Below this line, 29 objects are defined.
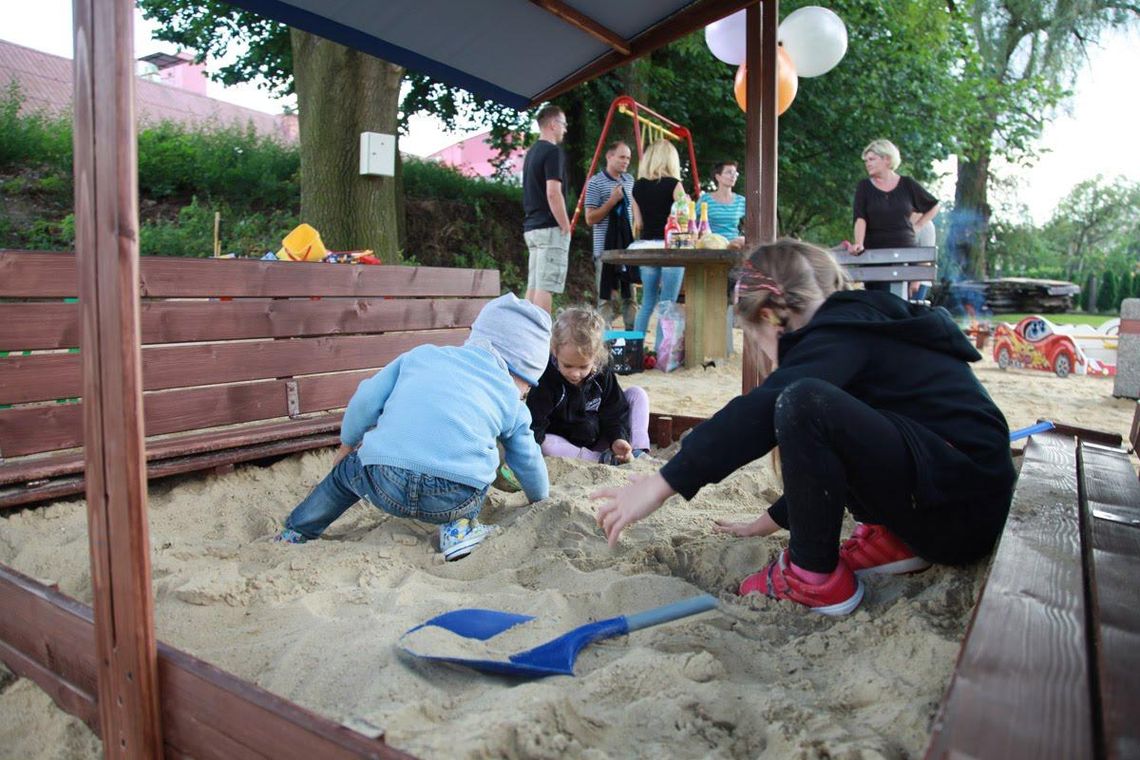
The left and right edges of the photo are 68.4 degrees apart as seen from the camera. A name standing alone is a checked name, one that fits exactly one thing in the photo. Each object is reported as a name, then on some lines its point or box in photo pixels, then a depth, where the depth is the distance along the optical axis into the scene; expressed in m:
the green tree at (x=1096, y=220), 28.23
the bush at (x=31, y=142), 8.96
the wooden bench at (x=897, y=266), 6.23
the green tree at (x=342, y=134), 6.65
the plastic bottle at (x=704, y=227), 6.36
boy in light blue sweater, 2.27
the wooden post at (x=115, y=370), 1.13
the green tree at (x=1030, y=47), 14.73
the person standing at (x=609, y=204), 6.63
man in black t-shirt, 5.43
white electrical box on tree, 5.82
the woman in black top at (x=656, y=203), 6.64
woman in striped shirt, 7.06
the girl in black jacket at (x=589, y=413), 3.44
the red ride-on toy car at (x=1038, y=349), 6.69
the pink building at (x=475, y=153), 27.05
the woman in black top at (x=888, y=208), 6.13
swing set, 7.45
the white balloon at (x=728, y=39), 6.50
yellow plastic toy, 4.36
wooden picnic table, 6.50
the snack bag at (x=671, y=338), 6.46
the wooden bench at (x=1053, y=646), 0.85
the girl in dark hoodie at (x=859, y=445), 1.64
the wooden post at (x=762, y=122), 3.33
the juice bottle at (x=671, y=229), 6.21
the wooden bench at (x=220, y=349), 2.55
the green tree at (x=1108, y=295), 22.36
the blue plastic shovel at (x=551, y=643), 1.45
